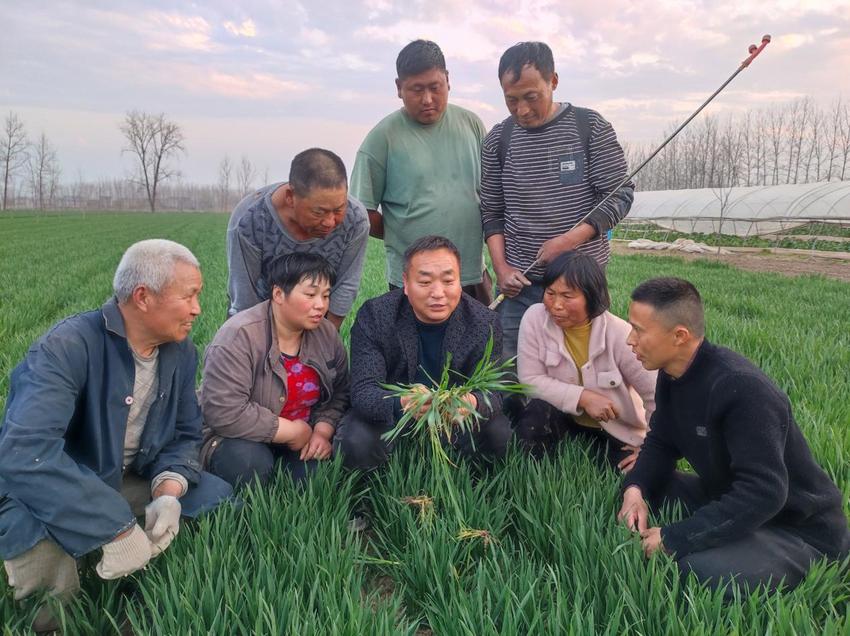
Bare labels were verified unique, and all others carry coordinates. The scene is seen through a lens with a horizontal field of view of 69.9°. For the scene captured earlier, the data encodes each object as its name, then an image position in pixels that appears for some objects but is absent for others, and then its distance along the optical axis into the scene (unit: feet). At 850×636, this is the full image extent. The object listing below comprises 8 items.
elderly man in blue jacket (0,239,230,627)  5.27
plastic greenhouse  61.93
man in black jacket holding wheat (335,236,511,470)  7.80
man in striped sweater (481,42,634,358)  9.91
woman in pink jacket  8.61
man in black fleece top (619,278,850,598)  5.51
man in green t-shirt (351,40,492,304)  10.75
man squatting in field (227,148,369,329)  8.09
